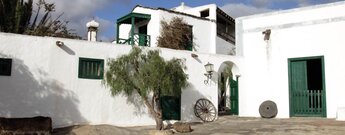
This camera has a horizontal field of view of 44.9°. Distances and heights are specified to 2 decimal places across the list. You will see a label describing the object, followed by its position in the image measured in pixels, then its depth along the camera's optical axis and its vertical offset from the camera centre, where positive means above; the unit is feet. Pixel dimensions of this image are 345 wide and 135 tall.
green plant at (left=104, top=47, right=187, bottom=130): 45.29 +1.30
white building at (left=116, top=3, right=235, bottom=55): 75.77 +12.27
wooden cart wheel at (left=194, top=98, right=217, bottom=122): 55.52 -2.95
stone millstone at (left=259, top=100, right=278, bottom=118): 58.03 -2.92
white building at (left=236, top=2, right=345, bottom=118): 54.24 +4.11
